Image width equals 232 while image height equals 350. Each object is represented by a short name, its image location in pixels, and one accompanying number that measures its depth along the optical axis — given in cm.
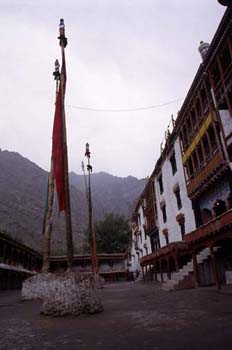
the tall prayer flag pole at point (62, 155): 890
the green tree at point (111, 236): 5203
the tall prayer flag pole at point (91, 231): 2608
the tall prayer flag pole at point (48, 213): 1638
